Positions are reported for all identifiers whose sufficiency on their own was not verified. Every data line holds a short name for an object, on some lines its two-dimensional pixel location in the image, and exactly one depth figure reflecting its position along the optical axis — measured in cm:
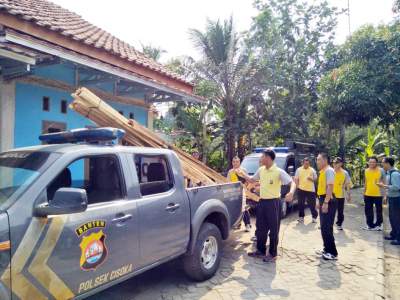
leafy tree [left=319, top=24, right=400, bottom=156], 1062
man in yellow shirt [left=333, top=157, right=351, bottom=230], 746
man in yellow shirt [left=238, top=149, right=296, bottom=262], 543
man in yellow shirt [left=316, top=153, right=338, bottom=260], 544
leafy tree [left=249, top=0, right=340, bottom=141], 1584
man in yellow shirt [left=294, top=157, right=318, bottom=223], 866
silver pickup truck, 246
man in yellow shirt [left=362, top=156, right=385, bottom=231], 757
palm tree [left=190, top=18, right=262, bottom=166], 1360
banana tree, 1694
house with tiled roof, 529
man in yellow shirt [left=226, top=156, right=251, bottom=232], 721
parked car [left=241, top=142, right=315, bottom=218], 943
